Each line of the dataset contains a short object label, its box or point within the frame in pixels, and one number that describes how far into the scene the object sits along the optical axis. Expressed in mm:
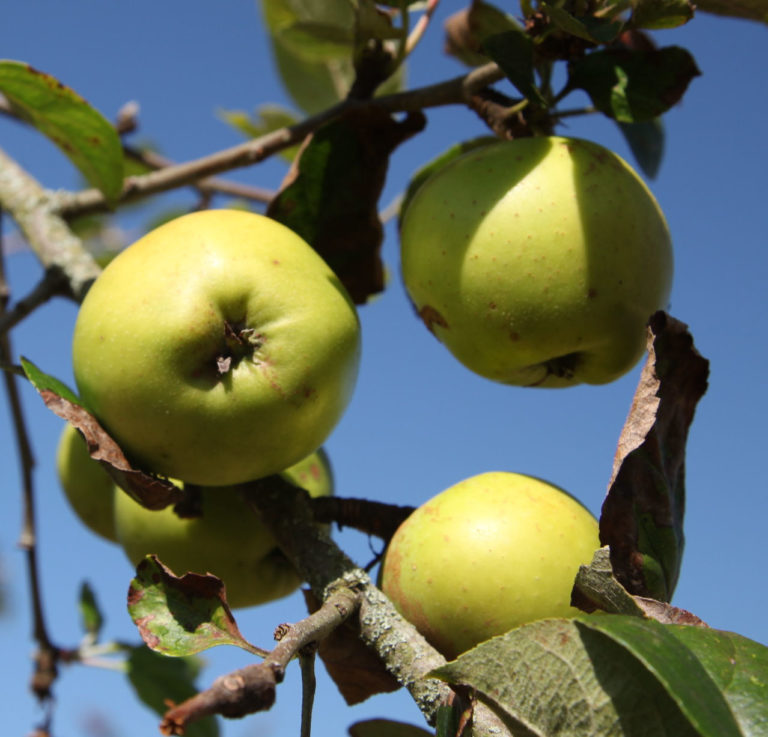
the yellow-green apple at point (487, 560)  407
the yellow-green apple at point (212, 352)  402
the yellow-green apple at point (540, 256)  417
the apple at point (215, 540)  474
